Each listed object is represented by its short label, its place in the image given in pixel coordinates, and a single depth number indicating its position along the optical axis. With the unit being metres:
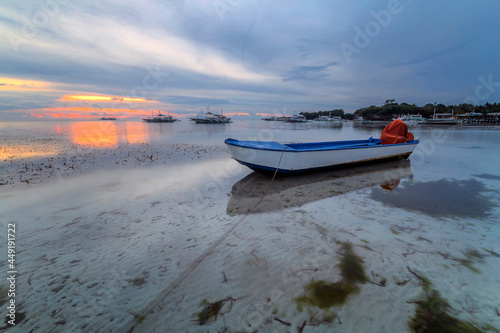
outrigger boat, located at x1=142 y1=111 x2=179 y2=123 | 116.16
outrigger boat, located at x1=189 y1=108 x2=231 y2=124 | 101.25
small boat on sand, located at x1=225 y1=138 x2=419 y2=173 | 9.37
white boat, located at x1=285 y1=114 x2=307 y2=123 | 134.88
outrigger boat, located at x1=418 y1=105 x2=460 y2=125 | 75.71
